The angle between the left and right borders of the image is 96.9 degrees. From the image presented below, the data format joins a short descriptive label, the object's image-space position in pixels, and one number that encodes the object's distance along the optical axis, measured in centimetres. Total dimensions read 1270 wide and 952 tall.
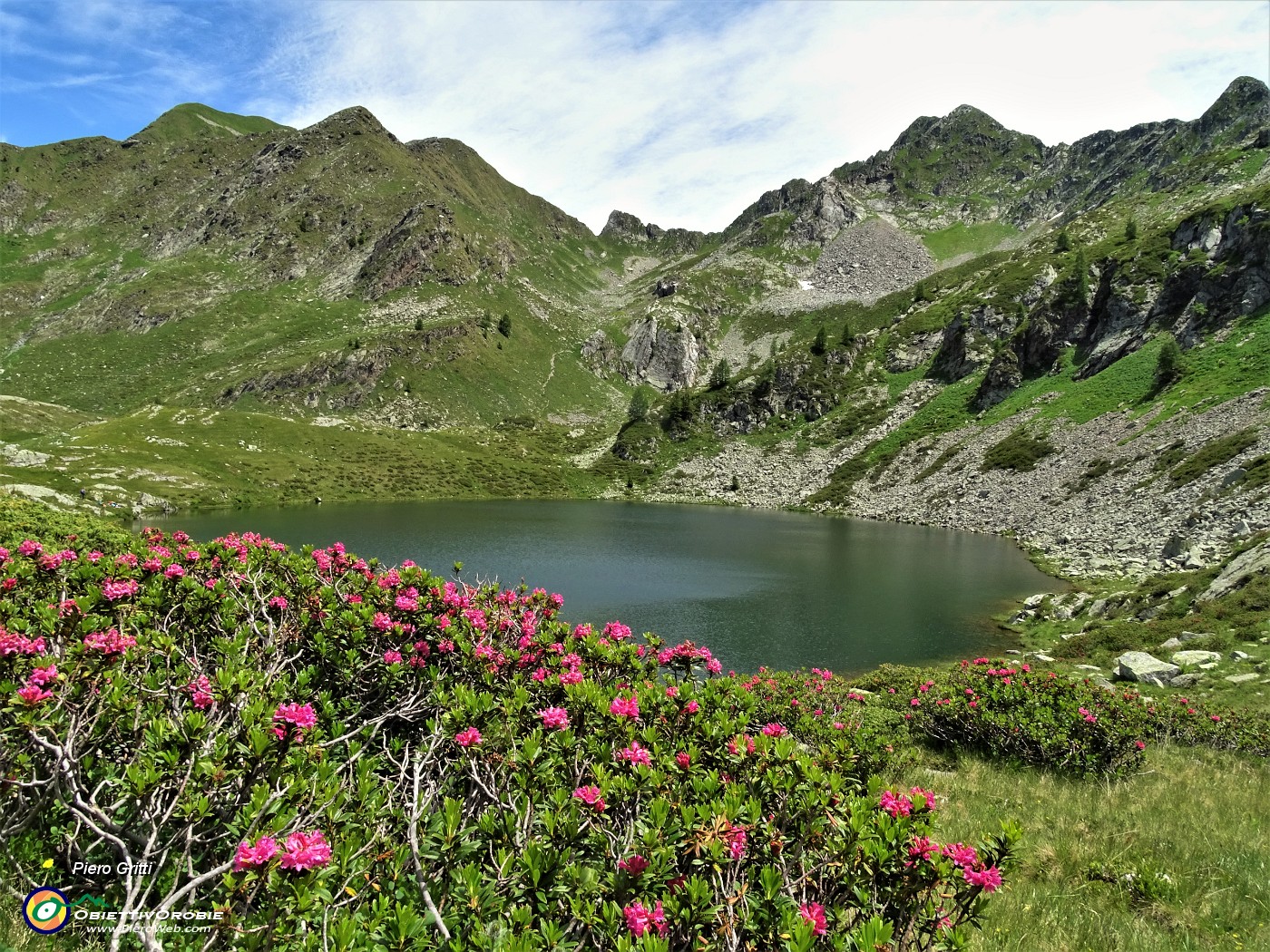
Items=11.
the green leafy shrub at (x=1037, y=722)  1360
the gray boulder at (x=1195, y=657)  2405
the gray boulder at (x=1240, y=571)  3028
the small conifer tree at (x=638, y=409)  18911
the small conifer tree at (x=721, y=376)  18965
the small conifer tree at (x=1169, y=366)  8819
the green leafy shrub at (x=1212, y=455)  5950
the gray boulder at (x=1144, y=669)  2348
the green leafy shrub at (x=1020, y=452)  9381
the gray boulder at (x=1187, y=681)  2247
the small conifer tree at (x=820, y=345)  18225
